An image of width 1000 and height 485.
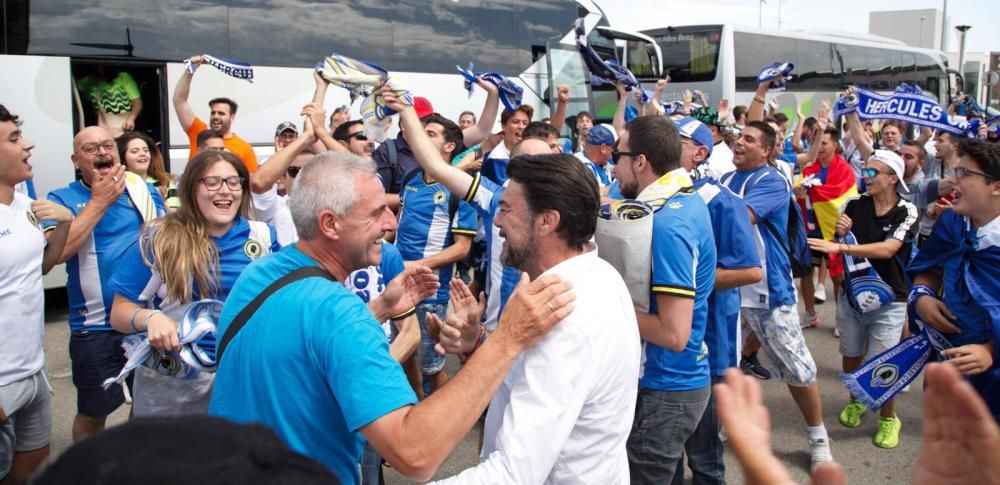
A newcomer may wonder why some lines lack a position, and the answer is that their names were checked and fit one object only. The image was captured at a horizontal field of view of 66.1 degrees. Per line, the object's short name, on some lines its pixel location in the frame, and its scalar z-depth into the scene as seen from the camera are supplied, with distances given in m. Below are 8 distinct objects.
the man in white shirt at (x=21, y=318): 3.17
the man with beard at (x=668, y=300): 2.82
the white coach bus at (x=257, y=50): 7.70
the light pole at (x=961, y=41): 23.47
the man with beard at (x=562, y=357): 1.89
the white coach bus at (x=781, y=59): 17.91
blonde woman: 3.06
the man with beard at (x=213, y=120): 6.40
